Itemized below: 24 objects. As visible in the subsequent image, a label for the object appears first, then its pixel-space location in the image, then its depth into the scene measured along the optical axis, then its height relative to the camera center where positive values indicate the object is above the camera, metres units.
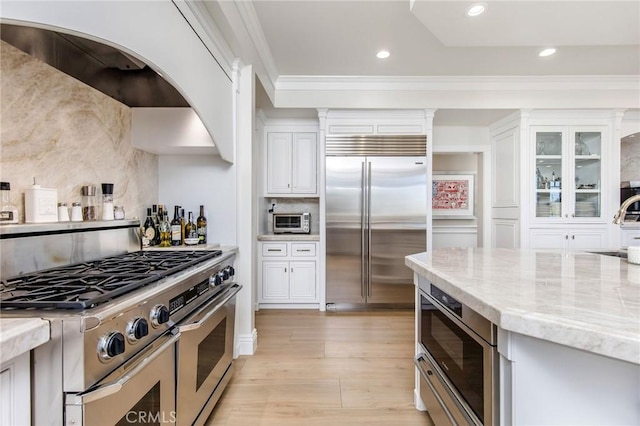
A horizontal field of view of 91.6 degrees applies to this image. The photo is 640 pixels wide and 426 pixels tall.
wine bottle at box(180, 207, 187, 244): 2.38 -0.10
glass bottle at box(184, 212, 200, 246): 2.34 -0.17
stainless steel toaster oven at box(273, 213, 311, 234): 4.02 -0.15
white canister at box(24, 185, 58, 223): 1.34 +0.03
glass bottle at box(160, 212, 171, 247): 2.28 -0.15
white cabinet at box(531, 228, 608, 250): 3.75 -0.33
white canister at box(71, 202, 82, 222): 1.58 +0.00
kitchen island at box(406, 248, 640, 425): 0.71 -0.36
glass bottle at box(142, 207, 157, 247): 2.17 -0.15
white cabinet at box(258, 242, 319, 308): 3.71 -0.75
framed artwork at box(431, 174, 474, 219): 4.80 +0.22
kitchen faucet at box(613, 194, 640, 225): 1.45 +0.00
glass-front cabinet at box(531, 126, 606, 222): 3.77 +0.46
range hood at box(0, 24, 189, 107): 1.28 +0.74
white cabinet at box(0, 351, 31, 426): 0.69 -0.41
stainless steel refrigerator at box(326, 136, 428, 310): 3.67 -0.08
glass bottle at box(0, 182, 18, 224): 1.22 +0.02
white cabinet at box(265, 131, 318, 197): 4.09 +0.62
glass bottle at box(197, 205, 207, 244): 2.45 -0.12
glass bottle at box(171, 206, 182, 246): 2.32 -0.13
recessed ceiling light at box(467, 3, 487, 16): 1.82 +1.21
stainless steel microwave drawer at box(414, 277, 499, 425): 0.97 -0.59
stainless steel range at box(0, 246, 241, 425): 0.80 -0.41
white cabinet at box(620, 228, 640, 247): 3.78 -0.32
